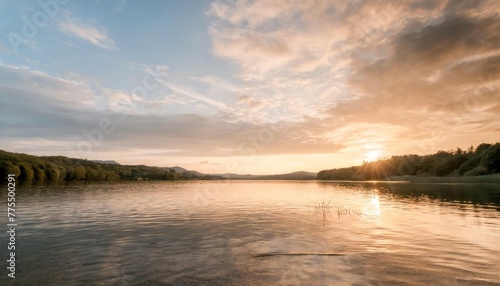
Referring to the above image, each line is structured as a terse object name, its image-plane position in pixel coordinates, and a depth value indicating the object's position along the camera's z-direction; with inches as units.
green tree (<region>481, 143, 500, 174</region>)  6711.6
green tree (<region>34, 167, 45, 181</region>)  7219.5
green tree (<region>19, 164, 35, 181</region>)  6811.0
